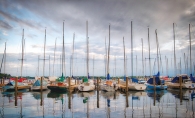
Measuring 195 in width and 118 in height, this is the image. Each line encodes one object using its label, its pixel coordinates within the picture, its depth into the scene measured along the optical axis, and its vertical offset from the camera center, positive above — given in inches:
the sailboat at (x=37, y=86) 1538.5 -173.2
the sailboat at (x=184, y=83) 1593.3 -163.9
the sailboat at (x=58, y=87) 1408.7 -166.8
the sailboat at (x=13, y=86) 1536.7 -177.3
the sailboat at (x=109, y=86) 1414.1 -162.5
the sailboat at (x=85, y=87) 1369.3 -163.2
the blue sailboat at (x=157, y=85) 1551.4 -169.8
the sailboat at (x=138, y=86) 1477.6 -174.5
